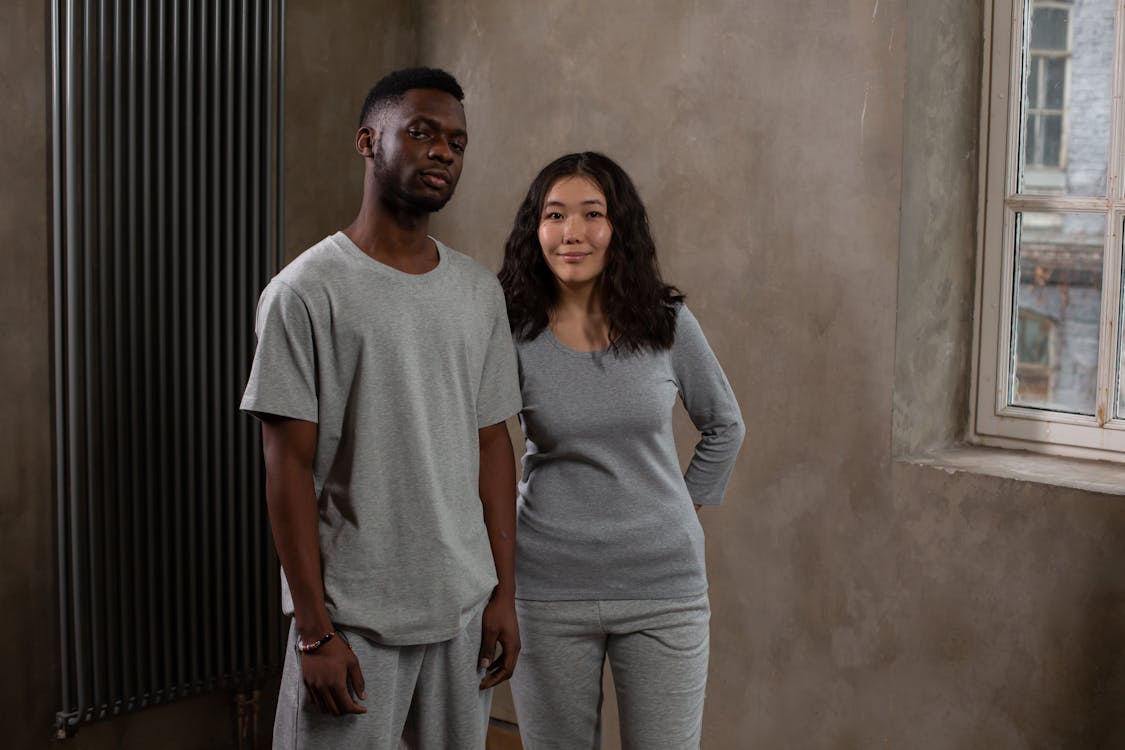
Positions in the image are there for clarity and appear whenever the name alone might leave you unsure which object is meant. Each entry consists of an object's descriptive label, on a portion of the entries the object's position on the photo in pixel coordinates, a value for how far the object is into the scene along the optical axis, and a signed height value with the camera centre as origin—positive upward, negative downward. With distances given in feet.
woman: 5.83 -0.84
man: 4.88 -0.56
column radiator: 8.46 -0.07
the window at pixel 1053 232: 7.55 +0.81
